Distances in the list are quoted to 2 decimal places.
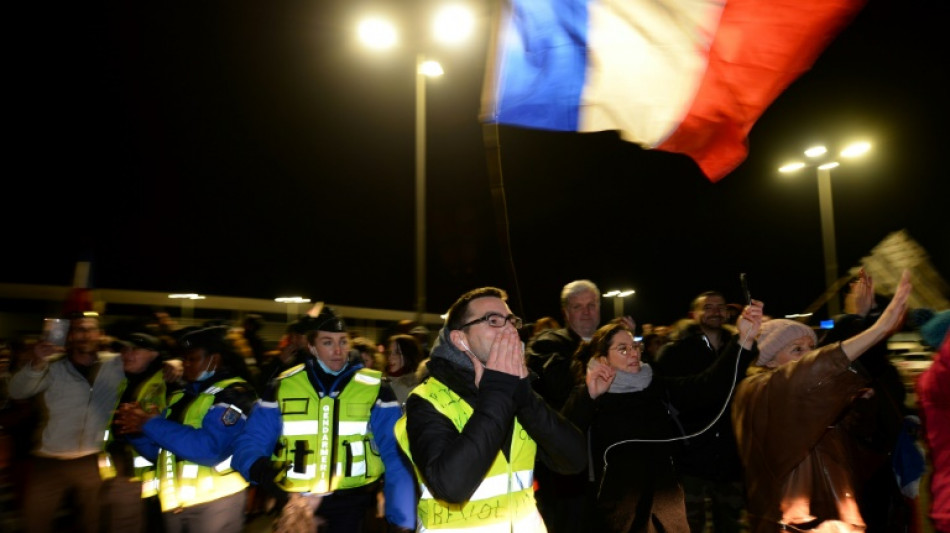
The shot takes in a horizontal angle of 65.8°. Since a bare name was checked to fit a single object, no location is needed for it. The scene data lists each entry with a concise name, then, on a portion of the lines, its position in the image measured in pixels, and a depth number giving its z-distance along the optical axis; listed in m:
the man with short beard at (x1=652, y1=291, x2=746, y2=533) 5.54
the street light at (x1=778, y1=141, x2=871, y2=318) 14.84
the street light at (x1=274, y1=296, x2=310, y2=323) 16.93
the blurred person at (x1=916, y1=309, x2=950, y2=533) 3.16
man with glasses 2.63
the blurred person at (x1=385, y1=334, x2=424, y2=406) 6.95
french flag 4.07
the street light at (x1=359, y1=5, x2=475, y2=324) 8.73
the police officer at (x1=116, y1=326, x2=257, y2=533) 4.61
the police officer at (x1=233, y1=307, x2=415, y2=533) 4.28
